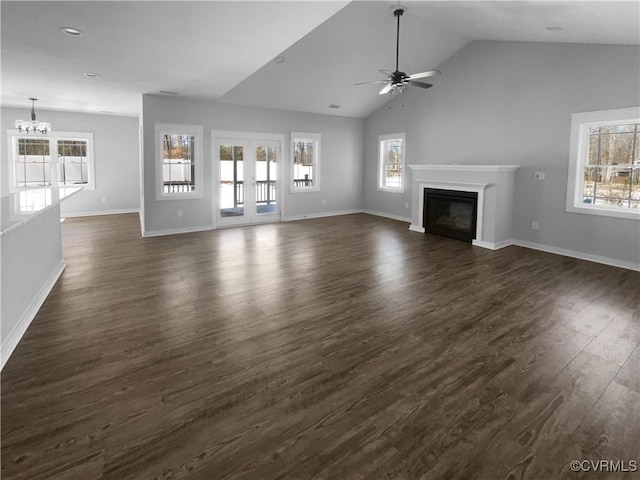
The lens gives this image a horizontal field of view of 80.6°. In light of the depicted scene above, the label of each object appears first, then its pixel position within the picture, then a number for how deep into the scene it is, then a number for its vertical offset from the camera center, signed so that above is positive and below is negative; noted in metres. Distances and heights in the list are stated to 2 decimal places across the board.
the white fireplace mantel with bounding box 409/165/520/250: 6.25 +0.09
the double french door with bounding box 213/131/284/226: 8.17 +0.42
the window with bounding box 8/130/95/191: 8.89 +0.80
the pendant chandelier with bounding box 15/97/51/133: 7.44 +1.33
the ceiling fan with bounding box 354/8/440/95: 4.76 +1.53
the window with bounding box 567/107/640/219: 5.24 +0.53
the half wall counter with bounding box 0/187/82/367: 2.76 -0.61
